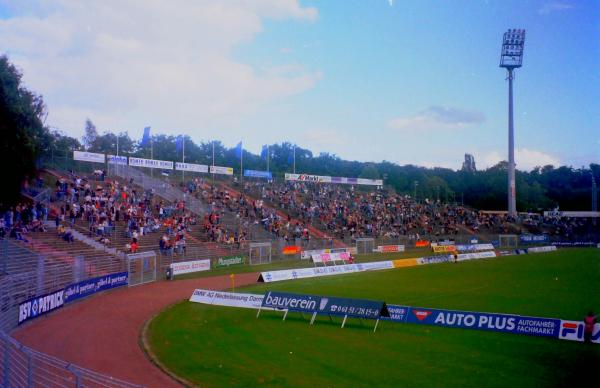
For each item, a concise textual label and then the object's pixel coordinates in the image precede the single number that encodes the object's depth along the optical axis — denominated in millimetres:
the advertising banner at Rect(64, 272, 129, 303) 27081
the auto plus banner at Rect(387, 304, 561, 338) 20359
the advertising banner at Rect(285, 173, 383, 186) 75225
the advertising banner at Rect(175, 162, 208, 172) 58369
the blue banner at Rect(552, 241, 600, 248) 78312
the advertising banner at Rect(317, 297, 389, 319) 21531
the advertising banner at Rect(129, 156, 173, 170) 52500
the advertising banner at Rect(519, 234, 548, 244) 81875
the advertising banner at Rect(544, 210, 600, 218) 94312
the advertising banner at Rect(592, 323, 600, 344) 19156
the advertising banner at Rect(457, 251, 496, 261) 57938
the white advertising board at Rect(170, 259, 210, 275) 40219
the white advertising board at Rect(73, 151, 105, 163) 46594
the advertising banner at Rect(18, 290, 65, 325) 21812
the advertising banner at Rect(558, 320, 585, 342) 19562
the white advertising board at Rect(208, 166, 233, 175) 62056
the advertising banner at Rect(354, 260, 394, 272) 45969
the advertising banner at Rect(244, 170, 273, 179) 67812
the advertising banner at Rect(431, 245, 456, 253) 65562
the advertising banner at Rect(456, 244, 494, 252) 67562
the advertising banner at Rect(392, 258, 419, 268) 49156
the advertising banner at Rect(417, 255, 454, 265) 52031
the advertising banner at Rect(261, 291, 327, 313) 23484
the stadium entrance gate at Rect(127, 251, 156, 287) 35250
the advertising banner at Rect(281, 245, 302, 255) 53812
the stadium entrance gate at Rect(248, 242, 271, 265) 49781
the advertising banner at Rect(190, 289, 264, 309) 26234
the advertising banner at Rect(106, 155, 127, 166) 50969
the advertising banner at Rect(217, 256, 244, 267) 45969
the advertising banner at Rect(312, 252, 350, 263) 47506
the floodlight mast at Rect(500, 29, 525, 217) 89188
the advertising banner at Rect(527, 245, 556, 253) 69262
